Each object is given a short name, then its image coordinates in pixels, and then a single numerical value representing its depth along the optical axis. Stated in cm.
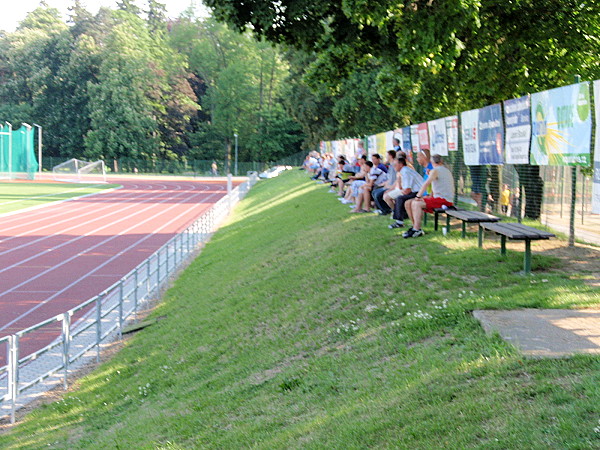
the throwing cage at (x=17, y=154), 6488
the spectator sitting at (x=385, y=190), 1577
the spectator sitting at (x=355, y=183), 1853
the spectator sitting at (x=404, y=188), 1349
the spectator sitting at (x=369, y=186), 1672
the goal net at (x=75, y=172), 7266
